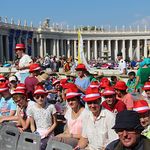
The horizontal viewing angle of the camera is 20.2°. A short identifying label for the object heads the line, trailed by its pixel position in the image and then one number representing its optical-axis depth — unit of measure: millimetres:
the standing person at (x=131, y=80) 12227
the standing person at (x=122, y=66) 17859
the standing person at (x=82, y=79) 10188
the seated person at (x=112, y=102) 6965
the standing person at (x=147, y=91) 8168
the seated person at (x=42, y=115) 7582
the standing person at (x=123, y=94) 8109
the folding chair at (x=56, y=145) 5184
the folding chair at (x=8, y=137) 6457
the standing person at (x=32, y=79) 9734
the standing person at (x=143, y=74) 11680
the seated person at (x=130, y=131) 3920
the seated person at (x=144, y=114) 5469
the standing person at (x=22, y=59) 10531
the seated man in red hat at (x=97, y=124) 5883
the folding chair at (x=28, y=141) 5950
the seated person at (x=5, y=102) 8719
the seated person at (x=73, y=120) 6820
